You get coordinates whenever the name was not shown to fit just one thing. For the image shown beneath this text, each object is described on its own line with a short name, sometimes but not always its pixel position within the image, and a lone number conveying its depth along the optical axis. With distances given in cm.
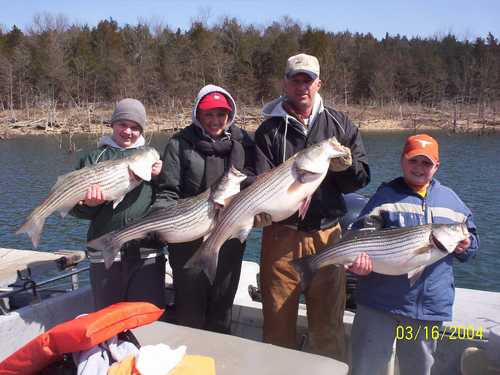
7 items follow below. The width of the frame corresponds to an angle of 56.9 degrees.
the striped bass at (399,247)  353
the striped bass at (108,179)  405
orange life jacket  262
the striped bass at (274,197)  363
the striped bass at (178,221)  389
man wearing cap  411
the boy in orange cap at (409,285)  369
